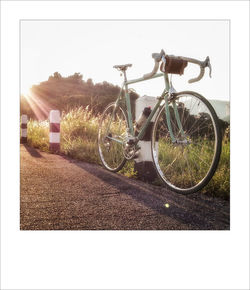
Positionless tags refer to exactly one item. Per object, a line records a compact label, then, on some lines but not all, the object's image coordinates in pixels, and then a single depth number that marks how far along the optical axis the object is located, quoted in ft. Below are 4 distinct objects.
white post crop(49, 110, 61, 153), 13.26
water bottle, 8.24
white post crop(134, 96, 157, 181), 8.97
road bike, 5.54
